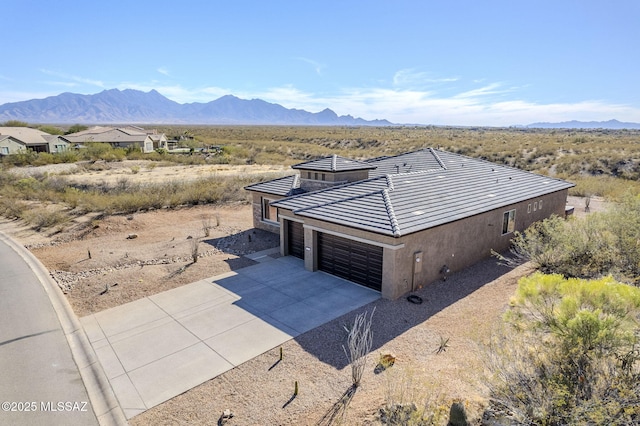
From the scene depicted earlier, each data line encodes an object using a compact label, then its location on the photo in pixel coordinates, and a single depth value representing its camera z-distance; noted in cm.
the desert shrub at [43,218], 2391
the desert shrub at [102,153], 5356
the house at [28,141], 5681
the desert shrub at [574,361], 614
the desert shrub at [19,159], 4888
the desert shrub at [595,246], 1307
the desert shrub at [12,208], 2655
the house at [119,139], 6762
